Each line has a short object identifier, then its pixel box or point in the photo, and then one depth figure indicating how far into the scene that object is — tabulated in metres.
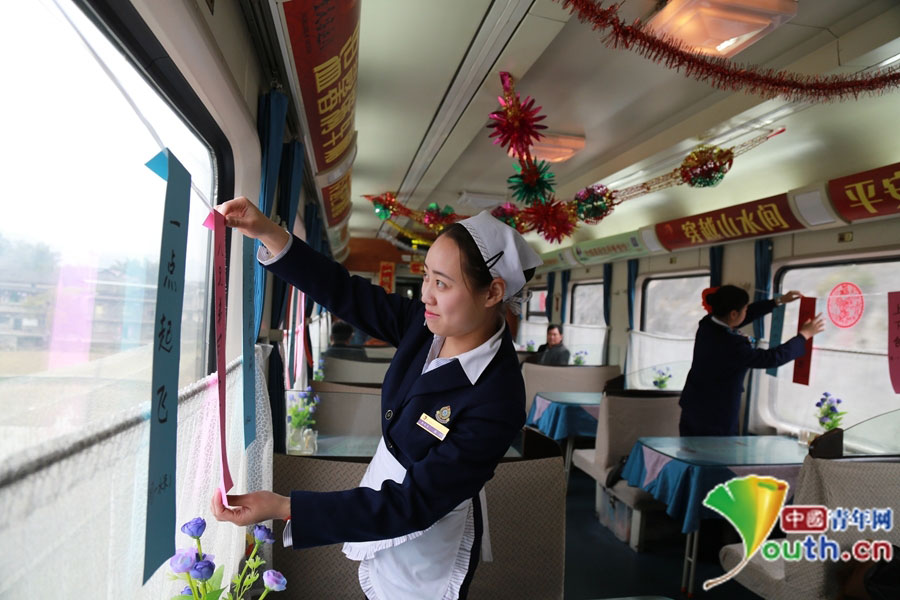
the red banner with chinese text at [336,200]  4.78
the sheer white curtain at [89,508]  0.65
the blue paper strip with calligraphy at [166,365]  0.69
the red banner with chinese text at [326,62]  1.99
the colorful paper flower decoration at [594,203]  5.57
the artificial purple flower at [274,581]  0.96
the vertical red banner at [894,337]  3.74
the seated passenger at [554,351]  7.35
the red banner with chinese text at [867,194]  3.74
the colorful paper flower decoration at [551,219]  5.05
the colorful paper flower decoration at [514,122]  3.87
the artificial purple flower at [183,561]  0.85
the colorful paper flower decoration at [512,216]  5.71
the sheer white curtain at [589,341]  9.33
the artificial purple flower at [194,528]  0.91
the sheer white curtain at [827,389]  4.56
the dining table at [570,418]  5.35
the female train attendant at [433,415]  1.04
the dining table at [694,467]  3.14
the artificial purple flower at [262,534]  1.01
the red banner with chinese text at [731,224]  4.86
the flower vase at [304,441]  2.94
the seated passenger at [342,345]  6.34
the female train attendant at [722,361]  3.60
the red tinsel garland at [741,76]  2.47
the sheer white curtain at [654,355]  6.12
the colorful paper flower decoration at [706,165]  4.45
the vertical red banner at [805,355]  4.07
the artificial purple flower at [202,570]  0.84
